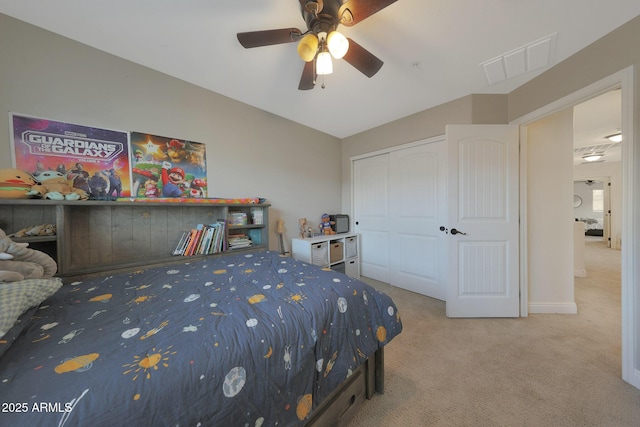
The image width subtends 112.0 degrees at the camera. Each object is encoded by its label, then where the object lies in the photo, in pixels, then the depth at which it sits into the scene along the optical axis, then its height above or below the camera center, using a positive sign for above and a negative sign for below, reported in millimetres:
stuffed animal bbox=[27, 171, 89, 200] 1404 +183
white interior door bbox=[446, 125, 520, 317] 2168 -137
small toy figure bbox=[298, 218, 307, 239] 3039 -223
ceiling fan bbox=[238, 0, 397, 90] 1113 +1029
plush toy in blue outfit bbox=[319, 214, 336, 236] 3238 -229
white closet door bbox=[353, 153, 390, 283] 3211 -47
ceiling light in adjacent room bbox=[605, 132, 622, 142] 3472 +1127
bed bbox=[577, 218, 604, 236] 7717 -747
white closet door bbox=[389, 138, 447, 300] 2643 -121
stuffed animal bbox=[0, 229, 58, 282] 985 -231
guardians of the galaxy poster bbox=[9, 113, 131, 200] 1461 +454
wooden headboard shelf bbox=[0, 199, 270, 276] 1422 -103
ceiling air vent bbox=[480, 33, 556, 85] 1599 +1196
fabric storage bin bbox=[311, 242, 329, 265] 2725 -554
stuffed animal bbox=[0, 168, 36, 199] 1319 +207
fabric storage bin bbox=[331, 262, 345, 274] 3131 -827
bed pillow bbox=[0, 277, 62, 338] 716 -311
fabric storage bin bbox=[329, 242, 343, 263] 2959 -572
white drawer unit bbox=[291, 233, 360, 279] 2727 -549
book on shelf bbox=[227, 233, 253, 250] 2222 -305
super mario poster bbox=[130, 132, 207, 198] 1849 +432
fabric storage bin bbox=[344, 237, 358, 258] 3221 -562
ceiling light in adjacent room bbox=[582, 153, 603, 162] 4781 +1113
